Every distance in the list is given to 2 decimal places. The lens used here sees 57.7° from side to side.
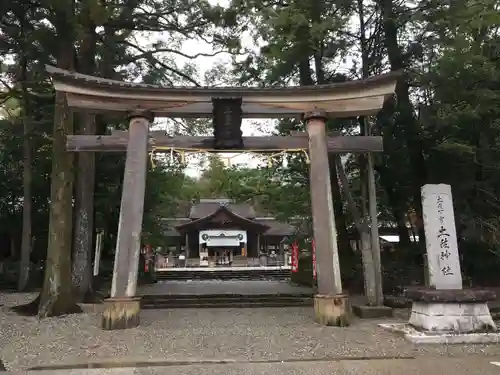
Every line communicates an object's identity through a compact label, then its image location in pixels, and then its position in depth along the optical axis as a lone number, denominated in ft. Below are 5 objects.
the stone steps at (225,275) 92.84
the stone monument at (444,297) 23.95
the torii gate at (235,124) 28.63
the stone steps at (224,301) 40.22
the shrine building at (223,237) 124.06
